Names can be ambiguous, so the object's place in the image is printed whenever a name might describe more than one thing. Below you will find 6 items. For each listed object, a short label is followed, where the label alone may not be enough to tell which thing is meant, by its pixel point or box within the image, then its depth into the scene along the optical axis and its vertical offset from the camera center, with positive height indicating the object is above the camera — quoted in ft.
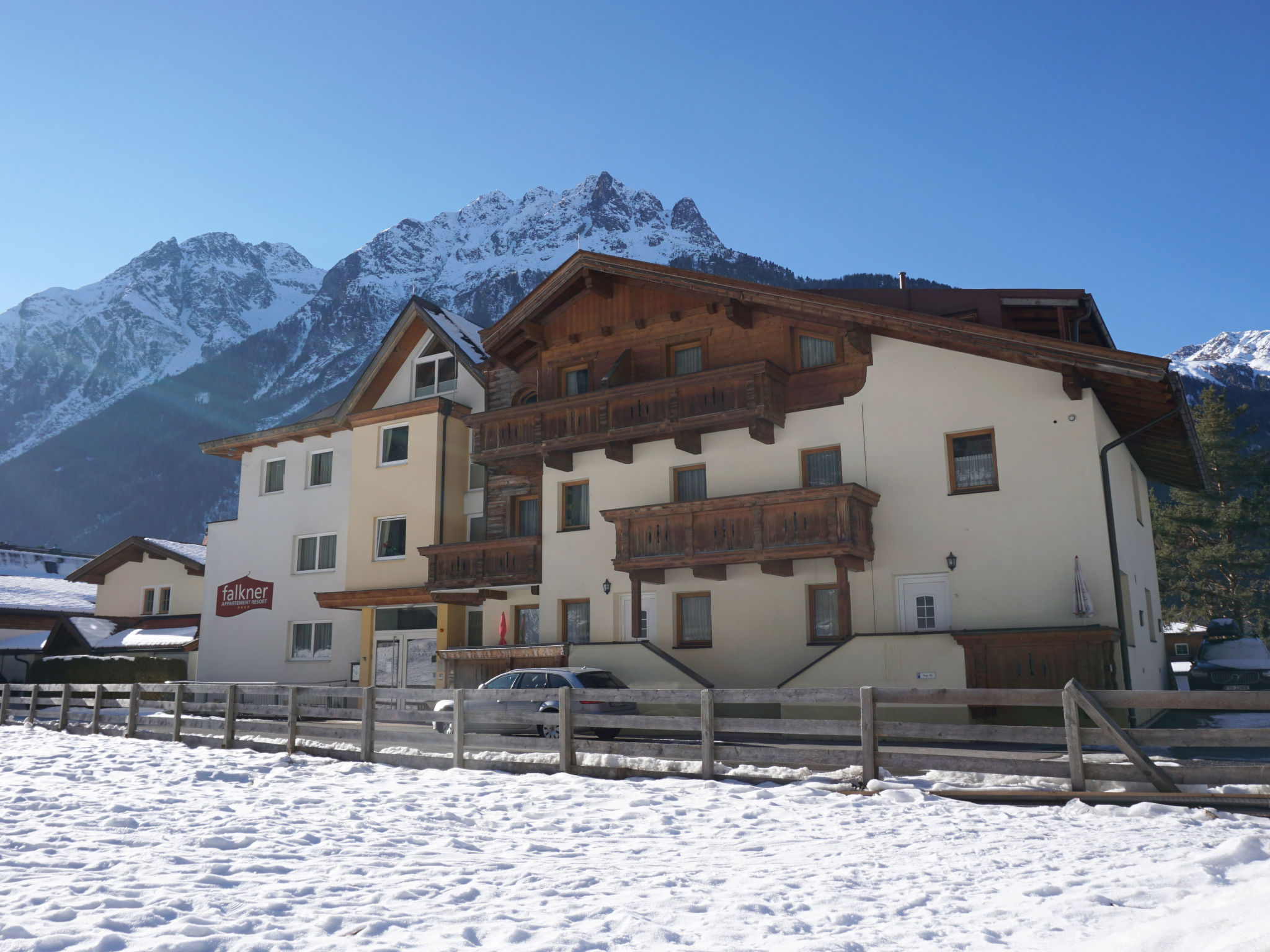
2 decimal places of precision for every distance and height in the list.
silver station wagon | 56.29 -2.01
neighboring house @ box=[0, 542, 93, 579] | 176.24 +17.82
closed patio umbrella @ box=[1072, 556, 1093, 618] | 61.46 +2.58
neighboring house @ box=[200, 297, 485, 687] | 99.09 +13.59
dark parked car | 89.81 -2.16
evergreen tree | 140.97 +15.25
